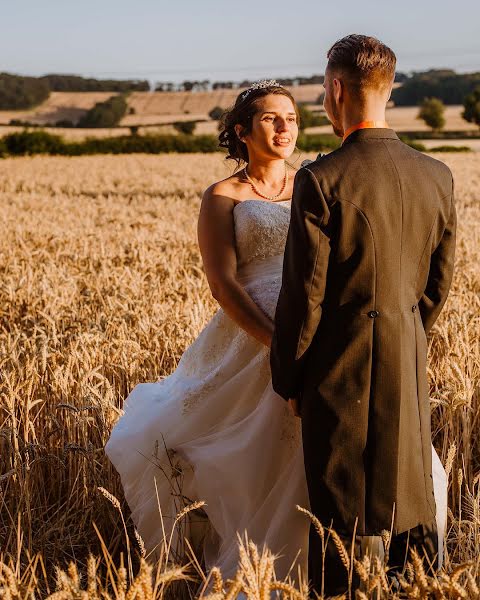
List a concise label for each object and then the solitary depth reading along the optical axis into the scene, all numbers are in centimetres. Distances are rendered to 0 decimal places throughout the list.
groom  234
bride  300
